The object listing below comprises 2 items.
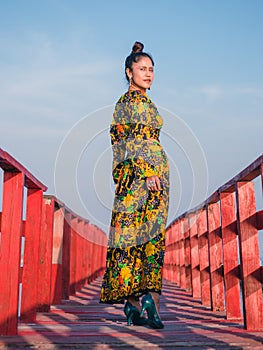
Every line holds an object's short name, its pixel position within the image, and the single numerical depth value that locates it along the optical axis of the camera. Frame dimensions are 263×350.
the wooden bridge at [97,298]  1.97
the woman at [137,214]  2.45
